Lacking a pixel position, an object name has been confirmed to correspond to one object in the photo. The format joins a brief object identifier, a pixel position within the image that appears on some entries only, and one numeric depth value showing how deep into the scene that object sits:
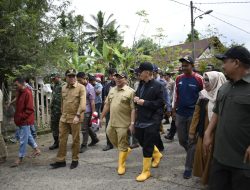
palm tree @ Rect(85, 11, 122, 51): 44.41
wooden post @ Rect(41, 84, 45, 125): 10.91
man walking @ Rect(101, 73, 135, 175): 6.23
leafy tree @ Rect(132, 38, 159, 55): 21.04
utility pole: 23.25
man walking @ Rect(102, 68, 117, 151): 8.28
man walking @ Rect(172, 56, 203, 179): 5.95
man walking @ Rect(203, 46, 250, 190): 3.19
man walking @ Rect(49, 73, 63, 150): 8.23
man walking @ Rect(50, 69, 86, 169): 6.63
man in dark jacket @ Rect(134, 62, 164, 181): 5.76
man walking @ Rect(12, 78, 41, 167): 7.12
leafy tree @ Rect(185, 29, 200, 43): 51.43
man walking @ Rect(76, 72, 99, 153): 8.01
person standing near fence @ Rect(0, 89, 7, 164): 7.20
